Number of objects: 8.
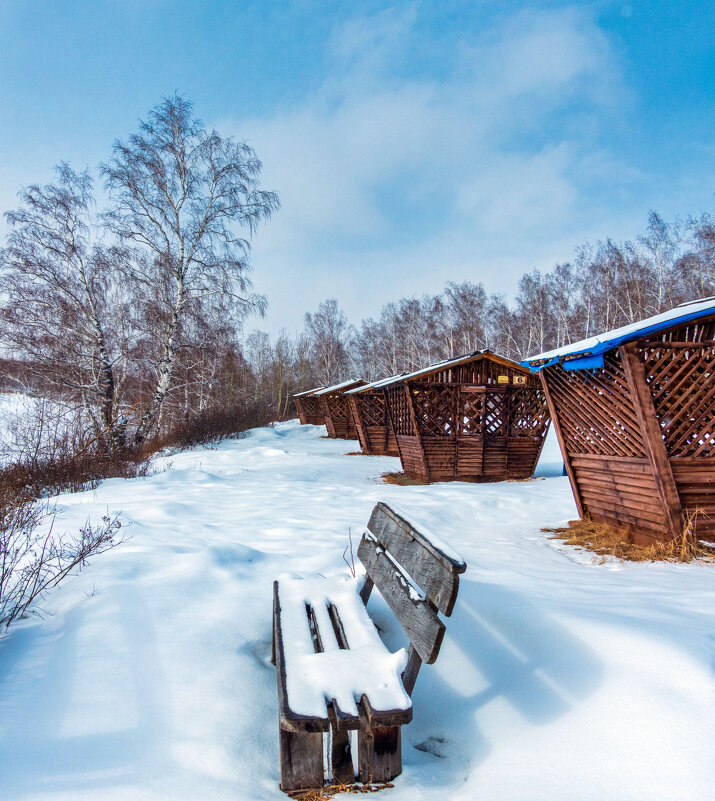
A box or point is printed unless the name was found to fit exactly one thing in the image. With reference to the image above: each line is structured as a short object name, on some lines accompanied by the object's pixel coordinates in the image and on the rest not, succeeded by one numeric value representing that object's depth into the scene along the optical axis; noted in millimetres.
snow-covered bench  1521
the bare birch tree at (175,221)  13250
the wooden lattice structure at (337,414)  23500
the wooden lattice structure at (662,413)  4598
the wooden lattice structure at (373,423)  16844
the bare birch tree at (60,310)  11828
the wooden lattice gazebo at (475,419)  10664
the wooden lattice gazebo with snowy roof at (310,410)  30703
